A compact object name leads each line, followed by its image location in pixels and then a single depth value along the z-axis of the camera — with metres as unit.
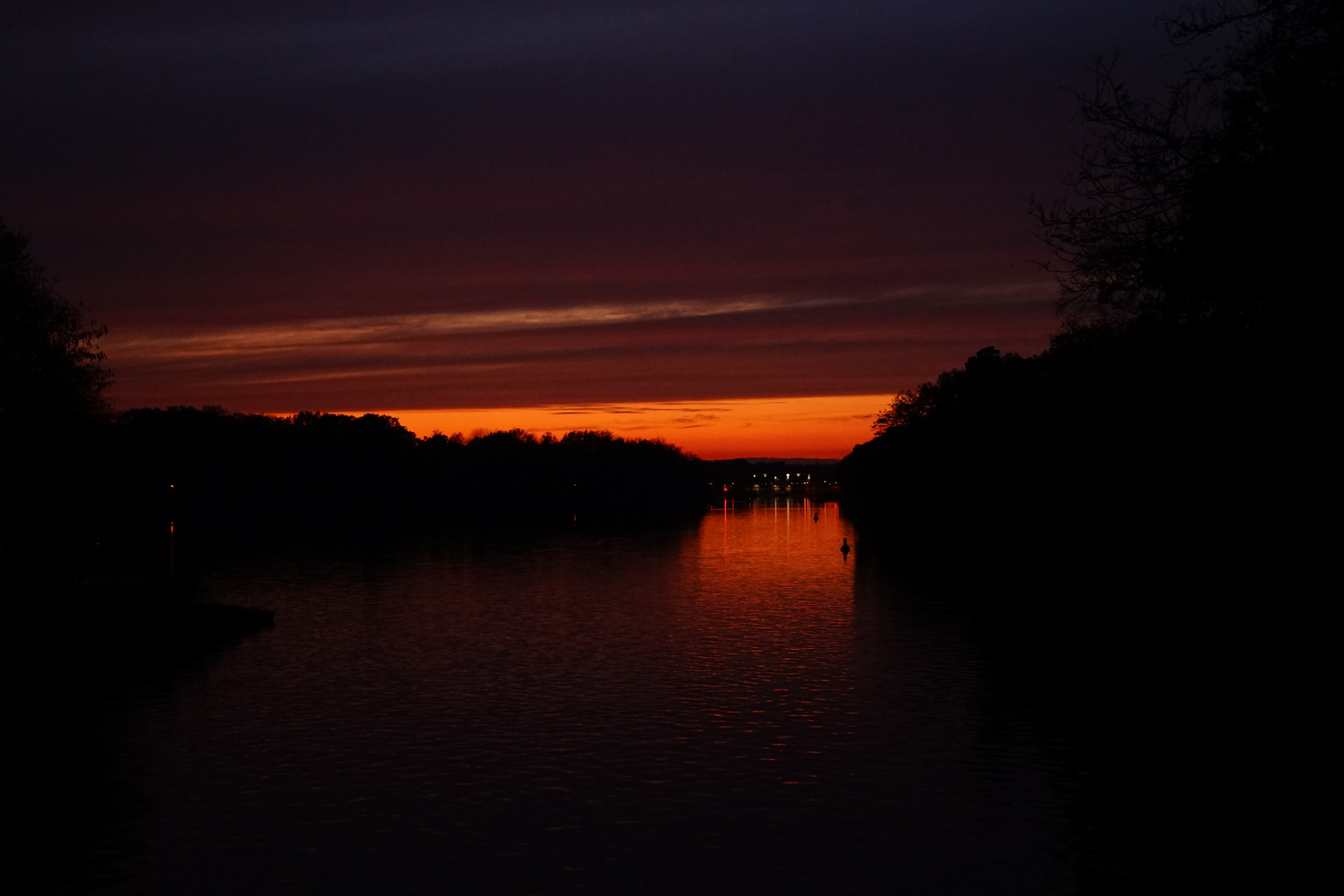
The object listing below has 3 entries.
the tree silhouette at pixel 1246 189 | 21.12
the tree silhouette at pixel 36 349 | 42.56
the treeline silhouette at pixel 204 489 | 171.50
